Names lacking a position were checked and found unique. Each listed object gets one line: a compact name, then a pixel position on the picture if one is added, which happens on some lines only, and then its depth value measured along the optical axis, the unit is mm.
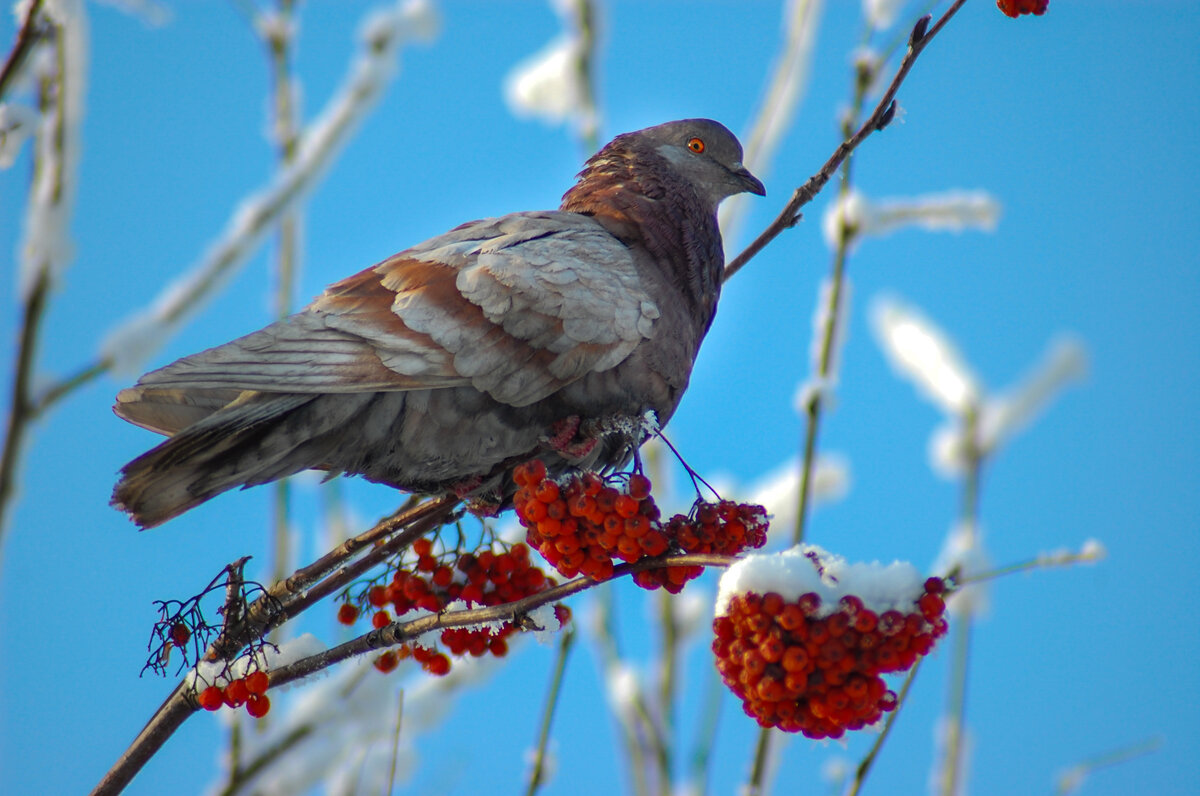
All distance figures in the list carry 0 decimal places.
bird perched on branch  6105
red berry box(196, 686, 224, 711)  5234
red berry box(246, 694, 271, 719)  5402
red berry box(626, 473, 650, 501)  4859
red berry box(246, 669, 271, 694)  5250
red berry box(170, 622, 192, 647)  5324
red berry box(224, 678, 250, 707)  5273
